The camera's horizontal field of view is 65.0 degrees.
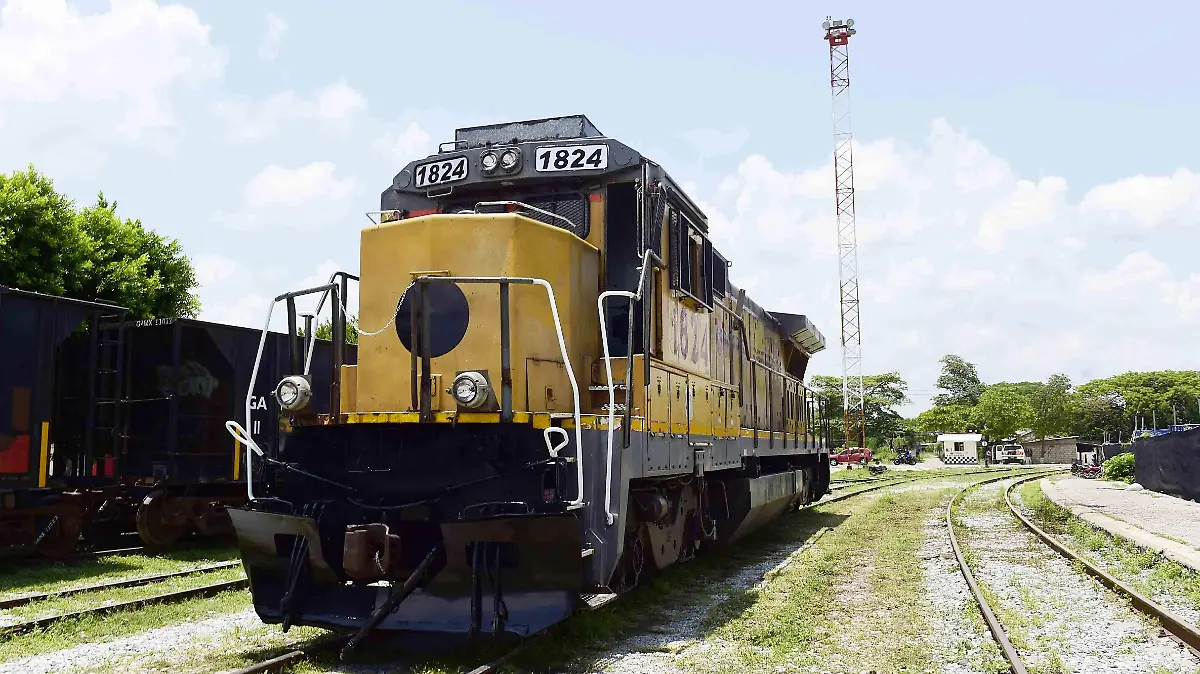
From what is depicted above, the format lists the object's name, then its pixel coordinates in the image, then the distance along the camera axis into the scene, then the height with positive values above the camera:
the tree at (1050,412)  69.19 +1.45
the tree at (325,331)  20.11 +2.32
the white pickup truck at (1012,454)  54.81 -1.38
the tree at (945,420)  76.62 +0.97
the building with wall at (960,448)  55.38 -1.08
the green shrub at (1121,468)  27.98 -1.16
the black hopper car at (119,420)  9.24 +0.19
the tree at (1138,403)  85.50 +2.45
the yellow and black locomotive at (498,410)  5.08 +0.15
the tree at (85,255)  17.25 +3.60
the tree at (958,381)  102.06 +5.43
